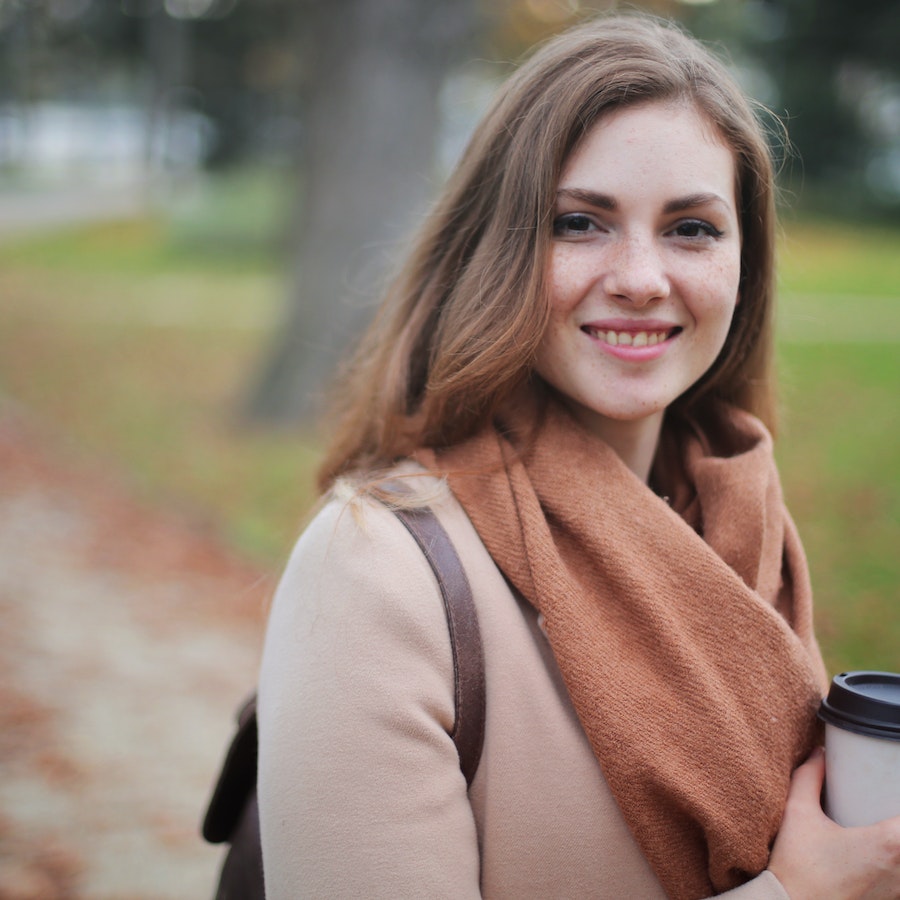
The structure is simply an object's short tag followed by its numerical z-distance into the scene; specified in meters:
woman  1.57
